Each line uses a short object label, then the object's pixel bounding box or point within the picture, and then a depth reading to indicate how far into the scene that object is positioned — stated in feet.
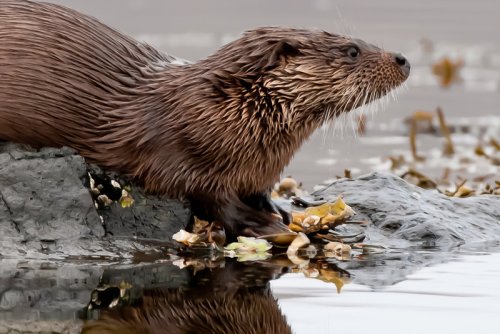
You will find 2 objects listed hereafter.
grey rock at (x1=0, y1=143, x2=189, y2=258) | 38.01
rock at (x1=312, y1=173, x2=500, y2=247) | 41.93
